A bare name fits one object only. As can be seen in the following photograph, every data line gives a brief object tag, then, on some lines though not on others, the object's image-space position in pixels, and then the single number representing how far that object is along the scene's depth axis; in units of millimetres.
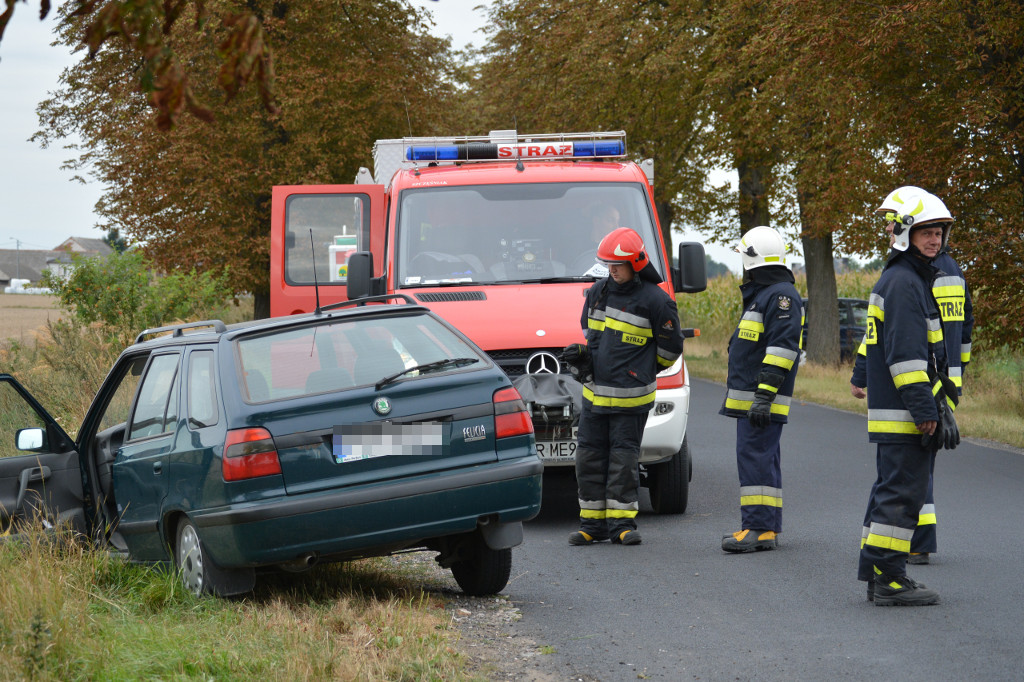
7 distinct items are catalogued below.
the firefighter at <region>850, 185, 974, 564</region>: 13695
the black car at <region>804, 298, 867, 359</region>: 50125
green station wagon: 10875
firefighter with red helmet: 15187
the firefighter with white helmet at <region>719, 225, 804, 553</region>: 14789
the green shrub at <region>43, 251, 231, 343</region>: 34469
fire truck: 16687
